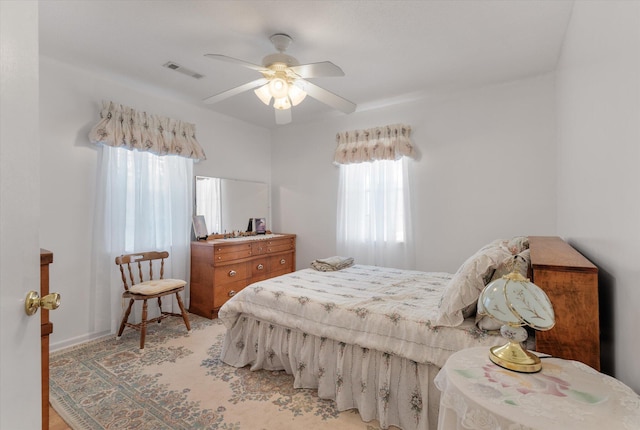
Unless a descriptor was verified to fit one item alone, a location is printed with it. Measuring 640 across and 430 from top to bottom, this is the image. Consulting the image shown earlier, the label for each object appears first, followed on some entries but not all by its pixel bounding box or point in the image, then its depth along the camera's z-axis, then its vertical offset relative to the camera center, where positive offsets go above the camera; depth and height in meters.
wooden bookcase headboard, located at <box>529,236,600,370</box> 1.21 -0.39
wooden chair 2.88 -0.68
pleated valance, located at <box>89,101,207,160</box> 3.02 +0.91
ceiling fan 2.21 +1.05
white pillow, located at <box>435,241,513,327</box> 1.67 -0.41
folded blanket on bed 3.16 -0.51
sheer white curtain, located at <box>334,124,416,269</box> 3.82 +0.25
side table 0.80 -0.54
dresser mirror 4.08 +0.21
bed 1.68 -0.74
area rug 1.82 -1.21
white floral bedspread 1.68 -0.63
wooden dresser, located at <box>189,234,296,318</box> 3.59 -0.66
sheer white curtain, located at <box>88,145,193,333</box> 3.09 +0.01
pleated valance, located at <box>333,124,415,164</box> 3.77 +0.92
